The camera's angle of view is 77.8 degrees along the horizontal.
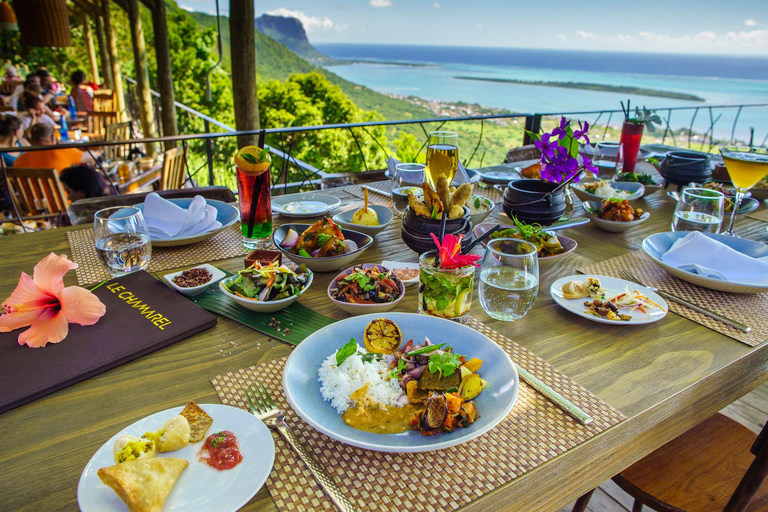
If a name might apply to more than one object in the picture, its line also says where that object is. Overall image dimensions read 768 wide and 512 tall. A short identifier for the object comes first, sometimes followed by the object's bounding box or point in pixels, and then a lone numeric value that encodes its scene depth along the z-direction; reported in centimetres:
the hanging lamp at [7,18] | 598
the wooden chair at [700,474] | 114
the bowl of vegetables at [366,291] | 104
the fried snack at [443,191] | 125
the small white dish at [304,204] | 170
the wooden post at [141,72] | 725
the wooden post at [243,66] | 357
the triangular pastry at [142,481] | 53
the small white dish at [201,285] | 113
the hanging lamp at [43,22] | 385
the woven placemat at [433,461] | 60
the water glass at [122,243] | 116
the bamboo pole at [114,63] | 936
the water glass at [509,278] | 98
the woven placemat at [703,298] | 105
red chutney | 61
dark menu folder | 81
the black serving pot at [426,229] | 125
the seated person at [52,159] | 441
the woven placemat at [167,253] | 127
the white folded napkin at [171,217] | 144
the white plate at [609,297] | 104
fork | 60
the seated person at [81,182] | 350
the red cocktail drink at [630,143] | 218
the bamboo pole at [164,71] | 625
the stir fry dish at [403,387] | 69
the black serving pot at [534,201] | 146
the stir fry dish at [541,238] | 131
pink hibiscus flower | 92
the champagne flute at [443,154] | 160
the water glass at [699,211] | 139
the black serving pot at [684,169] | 213
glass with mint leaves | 93
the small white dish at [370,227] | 148
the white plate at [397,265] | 129
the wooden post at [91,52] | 1193
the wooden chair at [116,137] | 636
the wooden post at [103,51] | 1121
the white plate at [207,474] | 55
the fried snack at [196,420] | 66
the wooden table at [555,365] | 65
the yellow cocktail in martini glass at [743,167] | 146
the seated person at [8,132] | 496
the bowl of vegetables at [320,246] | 124
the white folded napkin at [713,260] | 122
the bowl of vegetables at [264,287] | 104
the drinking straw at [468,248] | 101
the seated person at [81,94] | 873
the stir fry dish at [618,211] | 162
